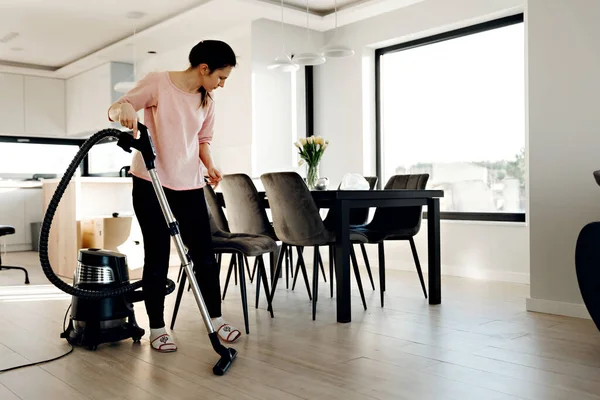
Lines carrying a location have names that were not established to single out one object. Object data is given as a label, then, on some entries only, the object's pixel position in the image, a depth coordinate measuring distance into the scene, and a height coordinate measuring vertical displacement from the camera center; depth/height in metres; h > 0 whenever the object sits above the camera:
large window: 4.83 +0.68
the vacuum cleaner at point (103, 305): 2.65 -0.50
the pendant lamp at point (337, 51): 4.31 +1.04
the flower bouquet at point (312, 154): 4.06 +0.27
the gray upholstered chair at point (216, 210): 3.55 -0.10
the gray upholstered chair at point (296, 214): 3.20 -0.11
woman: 2.48 +0.12
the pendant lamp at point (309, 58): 4.39 +1.01
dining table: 3.15 -0.14
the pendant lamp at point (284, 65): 4.58 +1.00
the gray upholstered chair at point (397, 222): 3.70 -0.20
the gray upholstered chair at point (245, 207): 3.53 -0.08
